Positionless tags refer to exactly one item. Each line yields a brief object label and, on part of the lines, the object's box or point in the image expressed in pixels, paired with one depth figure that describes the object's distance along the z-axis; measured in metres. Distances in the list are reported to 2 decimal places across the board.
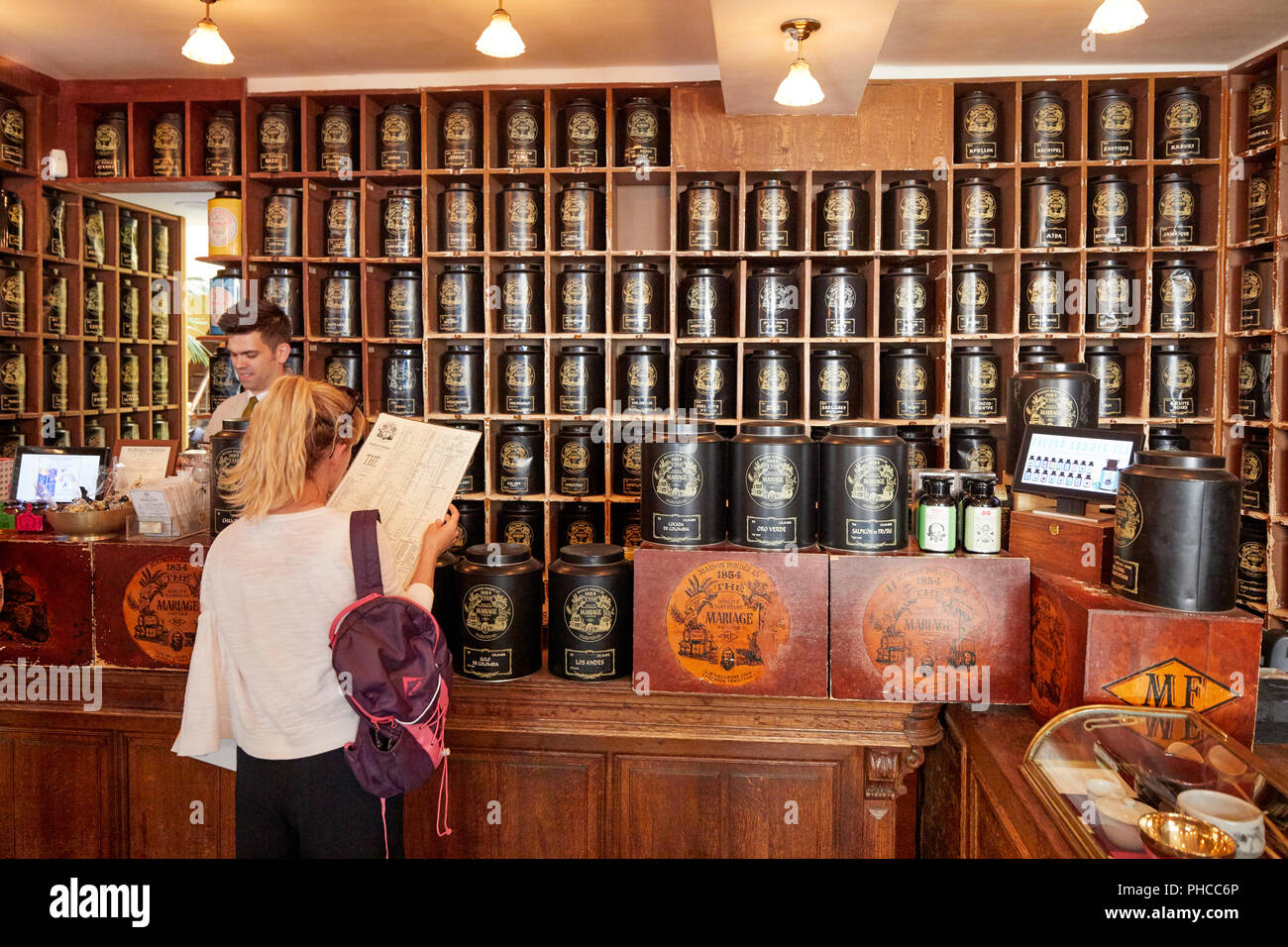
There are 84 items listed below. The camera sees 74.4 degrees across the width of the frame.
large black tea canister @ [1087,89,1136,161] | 3.16
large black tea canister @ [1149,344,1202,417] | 3.18
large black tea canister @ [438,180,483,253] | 3.34
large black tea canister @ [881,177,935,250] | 3.17
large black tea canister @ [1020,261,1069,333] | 3.17
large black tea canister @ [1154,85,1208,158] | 3.15
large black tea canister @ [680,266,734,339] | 3.23
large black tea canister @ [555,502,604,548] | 3.36
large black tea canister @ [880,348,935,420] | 3.17
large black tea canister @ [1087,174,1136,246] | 3.16
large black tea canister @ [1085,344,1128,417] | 3.16
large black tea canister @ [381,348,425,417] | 3.36
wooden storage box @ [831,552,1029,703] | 1.54
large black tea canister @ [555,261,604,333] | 3.26
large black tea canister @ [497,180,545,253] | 3.31
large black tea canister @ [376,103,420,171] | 3.37
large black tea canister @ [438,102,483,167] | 3.34
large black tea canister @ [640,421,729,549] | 1.61
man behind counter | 2.51
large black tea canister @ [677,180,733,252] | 3.23
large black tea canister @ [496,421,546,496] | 3.34
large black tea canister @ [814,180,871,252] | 3.17
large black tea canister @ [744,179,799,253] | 3.21
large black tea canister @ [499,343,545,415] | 3.29
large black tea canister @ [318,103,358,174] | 3.40
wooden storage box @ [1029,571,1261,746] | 1.34
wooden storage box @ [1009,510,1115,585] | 1.53
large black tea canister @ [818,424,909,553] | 1.56
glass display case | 1.02
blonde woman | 1.27
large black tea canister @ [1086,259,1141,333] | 3.18
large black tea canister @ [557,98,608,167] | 3.30
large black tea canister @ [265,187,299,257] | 3.43
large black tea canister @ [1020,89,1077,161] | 3.19
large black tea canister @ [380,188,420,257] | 3.36
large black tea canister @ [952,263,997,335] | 3.19
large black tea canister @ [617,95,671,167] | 3.29
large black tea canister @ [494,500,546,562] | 3.37
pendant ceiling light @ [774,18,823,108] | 2.43
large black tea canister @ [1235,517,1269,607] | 3.09
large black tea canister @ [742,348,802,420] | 3.14
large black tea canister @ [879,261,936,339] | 3.17
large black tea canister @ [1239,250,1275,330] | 3.03
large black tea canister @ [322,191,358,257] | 3.41
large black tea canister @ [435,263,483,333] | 3.34
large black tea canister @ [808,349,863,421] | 3.16
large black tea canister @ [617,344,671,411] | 3.22
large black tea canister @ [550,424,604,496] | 3.30
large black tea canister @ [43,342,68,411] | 3.72
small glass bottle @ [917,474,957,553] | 1.58
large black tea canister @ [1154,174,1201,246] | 3.17
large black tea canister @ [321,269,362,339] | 3.42
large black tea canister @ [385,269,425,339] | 3.41
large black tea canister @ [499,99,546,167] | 3.31
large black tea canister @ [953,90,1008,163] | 3.20
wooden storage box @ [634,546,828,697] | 1.57
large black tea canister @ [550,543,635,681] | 1.62
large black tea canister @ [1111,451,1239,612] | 1.35
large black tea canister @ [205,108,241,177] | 3.49
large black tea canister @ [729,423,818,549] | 1.60
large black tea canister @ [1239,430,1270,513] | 3.09
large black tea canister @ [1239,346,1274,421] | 3.05
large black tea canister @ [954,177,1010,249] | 3.18
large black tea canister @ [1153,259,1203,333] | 3.18
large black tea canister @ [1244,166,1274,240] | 3.02
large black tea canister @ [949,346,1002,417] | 3.18
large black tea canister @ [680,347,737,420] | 3.18
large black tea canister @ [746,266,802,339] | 3.25
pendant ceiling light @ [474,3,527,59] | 2.48
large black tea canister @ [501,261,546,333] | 3.30
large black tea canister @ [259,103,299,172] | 3.43
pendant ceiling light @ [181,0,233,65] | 2.57
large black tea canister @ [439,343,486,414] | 3.33
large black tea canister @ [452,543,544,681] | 1.60
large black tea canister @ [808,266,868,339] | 3.18
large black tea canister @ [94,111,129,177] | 3.59
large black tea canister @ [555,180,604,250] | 3.29
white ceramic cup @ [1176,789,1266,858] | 0.99
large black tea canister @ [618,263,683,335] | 3.23
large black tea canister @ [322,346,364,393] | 3.44
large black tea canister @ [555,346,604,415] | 3.26
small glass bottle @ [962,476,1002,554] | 1.59
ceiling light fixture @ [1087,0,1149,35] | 2.18
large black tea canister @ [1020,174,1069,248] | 3.17
